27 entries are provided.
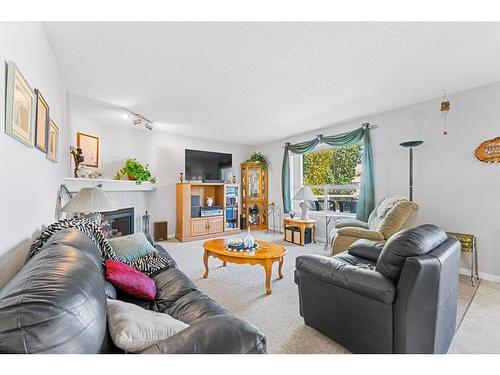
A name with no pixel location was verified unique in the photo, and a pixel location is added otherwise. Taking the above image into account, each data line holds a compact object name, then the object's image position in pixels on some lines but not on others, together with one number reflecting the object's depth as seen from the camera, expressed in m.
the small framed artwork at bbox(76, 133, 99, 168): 3.46
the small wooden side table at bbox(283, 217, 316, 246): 4.31
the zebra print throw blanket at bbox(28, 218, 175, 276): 1.55
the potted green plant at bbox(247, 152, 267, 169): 5.91
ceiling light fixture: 3.44
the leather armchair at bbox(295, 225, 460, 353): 1.20
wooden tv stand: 4.69
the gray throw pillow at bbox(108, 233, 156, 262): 1.97
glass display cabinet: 5.96
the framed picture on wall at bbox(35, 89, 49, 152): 1.49
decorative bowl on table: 2.58
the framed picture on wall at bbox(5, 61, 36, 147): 1.04
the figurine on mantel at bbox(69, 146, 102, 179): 3.18
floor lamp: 2.92
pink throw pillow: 1.39
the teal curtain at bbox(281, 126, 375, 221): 3.75
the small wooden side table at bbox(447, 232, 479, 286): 2.58
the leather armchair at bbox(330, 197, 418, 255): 2.66
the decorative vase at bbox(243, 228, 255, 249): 2.61
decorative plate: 2.64
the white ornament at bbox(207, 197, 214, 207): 5.28
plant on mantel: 3.95
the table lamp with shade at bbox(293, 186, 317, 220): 4.16
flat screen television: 5.04
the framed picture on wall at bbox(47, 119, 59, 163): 1.91
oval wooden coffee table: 2.32
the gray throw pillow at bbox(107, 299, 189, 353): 0.76
